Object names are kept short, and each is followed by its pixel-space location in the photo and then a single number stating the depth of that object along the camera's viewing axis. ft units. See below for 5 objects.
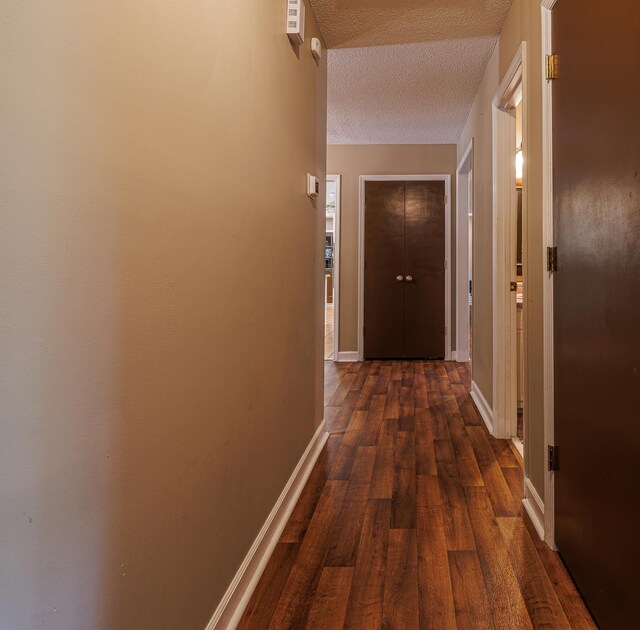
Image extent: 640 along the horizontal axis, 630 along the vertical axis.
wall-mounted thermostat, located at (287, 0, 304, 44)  6.70
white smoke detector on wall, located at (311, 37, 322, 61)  8.38
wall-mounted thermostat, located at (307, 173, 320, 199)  8.34
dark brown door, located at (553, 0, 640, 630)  3.95
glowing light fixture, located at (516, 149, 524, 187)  14.00
